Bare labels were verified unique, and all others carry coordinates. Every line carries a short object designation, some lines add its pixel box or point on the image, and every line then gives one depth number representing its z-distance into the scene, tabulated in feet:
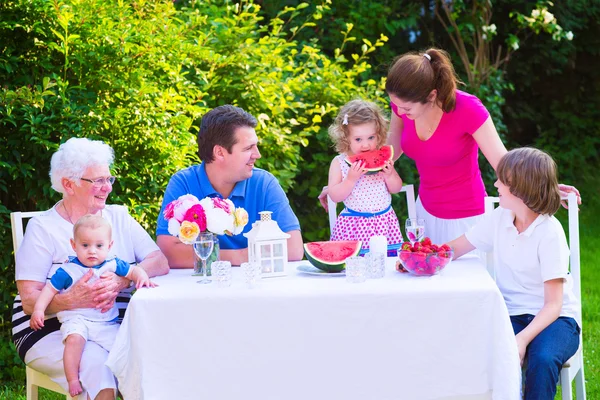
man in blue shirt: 13.16
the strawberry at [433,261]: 11.04
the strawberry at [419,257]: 11.06
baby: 11.53
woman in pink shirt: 13.53
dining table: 10.54
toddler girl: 14.34
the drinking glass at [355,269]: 11.03
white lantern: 11.54
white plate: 11.73
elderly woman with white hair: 11.73
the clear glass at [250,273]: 10.99
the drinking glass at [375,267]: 11.26
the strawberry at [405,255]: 11.20
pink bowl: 11.06
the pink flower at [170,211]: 11.78
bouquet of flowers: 11.48
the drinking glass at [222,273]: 11.09
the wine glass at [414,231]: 12.21
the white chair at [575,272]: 12.41
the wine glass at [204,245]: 11.56
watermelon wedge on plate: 11.67
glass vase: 12.04
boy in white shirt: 11.37
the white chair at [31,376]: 12.35
